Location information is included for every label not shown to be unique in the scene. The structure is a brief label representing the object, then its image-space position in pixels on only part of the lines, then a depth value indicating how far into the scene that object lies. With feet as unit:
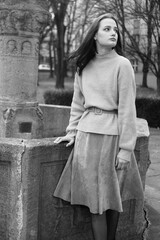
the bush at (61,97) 46.75
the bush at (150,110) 42.98
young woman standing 10.67
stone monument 11.45
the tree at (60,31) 76.67
